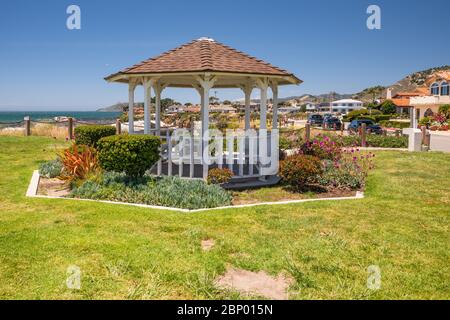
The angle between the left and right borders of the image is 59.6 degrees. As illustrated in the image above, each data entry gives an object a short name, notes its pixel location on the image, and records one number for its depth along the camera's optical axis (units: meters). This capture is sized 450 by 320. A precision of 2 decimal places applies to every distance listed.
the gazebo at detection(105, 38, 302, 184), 11.08
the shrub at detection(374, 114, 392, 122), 65.18
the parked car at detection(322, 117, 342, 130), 46.33
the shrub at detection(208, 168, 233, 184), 10.81
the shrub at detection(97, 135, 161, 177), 9.74
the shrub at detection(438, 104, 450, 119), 46.25
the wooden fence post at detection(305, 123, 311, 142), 25.72
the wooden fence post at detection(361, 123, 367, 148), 26.09
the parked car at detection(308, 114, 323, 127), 57.16
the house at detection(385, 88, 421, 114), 81.18
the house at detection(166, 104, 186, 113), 77.72
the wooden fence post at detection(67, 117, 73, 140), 25.30
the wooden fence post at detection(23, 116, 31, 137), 25.75
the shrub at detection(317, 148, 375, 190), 11.38
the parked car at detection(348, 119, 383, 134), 38.12
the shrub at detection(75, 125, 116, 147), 13.21
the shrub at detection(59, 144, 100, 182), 10.72
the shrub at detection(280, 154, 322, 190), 10.66
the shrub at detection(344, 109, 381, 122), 66.62
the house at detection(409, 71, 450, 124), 54.75
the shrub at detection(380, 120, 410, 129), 49.75
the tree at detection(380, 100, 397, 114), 78.25
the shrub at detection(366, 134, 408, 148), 25.77
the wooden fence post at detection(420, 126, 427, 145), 23.22
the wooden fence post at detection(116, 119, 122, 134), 24.02
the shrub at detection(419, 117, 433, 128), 43.96
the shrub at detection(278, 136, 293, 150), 22.84
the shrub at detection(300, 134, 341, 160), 13.55
